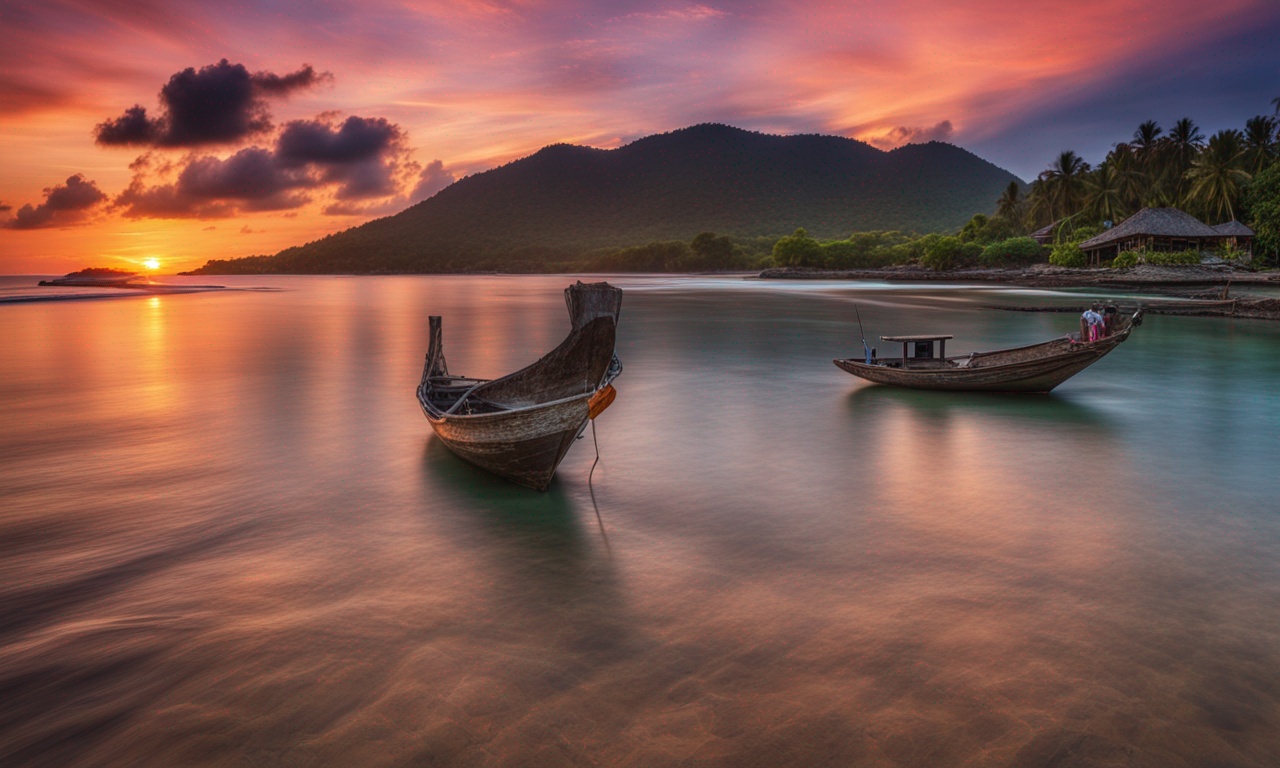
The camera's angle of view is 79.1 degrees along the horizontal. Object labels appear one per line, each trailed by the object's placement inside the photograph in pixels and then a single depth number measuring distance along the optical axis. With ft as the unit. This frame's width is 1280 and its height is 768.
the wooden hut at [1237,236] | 186.46
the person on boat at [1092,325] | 51.85
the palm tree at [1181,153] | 237.25
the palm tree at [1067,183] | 247.91
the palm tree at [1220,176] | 195.52
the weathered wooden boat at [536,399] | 28.76
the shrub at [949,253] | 283.79
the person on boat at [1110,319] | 50.23
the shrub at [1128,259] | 187.83
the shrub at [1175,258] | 180.65
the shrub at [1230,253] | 182.39
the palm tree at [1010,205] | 308.19
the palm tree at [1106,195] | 229.04
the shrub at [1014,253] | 244.83
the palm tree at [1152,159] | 234.38
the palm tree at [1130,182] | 232.32
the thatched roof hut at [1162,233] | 188.10
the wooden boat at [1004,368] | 48.83
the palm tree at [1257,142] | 210.59
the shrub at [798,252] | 385.09
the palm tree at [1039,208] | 264.72
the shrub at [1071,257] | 211.20
